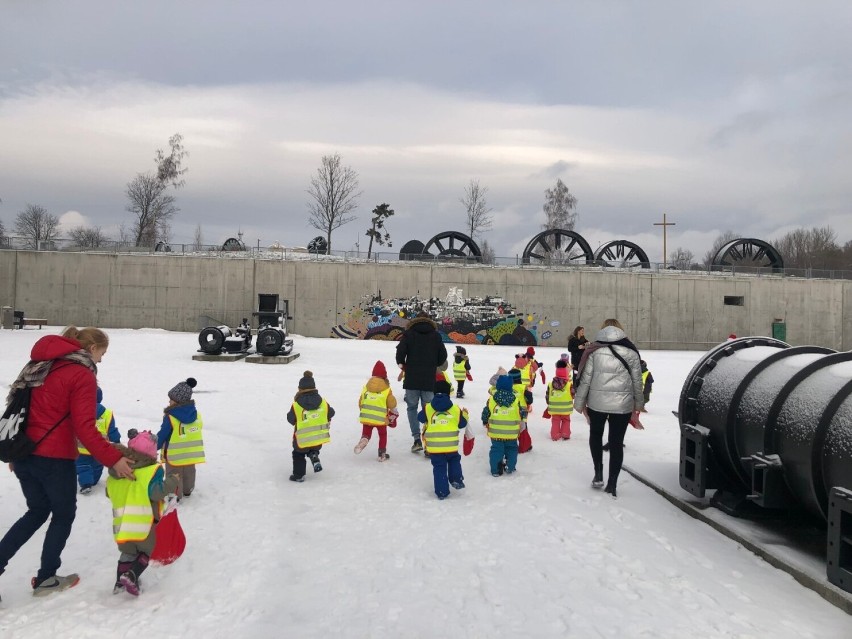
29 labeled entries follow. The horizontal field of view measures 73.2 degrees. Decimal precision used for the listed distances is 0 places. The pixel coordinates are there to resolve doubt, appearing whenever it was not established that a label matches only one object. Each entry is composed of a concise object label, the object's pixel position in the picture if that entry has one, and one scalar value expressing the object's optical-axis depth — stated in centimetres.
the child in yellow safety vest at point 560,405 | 805
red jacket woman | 328
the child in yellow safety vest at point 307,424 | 610
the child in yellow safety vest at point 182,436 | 527
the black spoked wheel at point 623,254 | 3136
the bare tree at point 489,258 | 3037
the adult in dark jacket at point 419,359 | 712
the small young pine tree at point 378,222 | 4344
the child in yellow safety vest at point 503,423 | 627
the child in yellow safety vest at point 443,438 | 560
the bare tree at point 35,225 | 6350
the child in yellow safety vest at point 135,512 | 349
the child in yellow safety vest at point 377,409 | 691
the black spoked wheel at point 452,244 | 3309
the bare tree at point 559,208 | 5469
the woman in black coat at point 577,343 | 1202
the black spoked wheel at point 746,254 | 3484
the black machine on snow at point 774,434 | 380
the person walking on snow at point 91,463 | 540
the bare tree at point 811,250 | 6706
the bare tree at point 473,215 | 5197
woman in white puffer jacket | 553
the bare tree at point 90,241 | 2859
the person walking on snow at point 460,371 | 1164
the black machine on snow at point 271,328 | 1706
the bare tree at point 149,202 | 4500
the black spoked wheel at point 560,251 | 3084
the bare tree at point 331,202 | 4541
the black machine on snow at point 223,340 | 1717
